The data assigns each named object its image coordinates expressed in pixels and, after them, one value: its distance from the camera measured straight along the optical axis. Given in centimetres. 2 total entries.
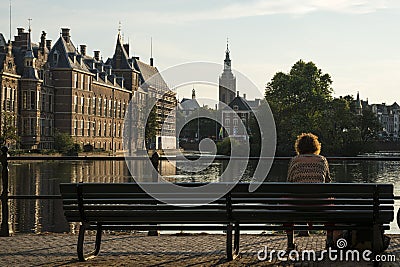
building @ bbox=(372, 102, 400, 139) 15500
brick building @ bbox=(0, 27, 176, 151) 7012
